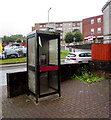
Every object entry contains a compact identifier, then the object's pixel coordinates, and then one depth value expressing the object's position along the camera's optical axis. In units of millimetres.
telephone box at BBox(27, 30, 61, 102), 4148
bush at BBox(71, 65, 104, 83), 7075
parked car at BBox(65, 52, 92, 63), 13102
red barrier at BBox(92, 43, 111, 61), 7513
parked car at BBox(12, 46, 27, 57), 22475
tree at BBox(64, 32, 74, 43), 48594
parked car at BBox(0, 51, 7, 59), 20172
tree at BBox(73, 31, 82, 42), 46806
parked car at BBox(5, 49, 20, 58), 20941
